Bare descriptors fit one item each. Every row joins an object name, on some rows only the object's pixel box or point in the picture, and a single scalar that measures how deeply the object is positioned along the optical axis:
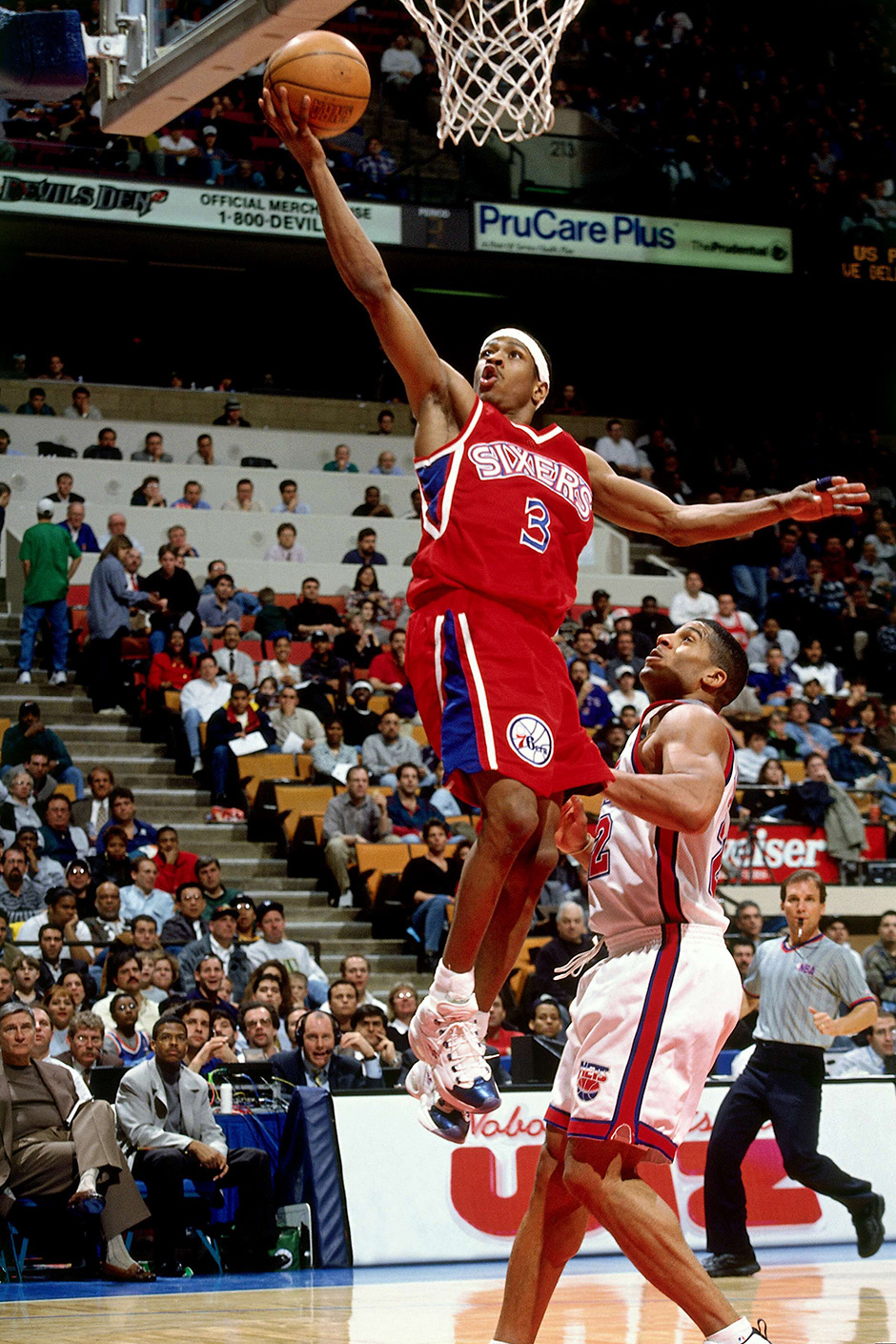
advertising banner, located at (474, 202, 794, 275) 21.27
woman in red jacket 15.62
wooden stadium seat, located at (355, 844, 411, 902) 13.64
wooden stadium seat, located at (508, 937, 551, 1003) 12.41
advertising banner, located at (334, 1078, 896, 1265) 9.03
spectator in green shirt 15.97
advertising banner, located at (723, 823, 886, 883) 15.26
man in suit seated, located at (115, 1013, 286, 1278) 8.71
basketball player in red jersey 4.38
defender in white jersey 4.62
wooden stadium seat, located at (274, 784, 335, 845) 14.44
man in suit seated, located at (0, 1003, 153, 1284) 8.41
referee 8.40
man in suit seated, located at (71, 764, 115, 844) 13.34
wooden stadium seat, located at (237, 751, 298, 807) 14.73
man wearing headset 9.64
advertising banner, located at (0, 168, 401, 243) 19.25
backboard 6.13
